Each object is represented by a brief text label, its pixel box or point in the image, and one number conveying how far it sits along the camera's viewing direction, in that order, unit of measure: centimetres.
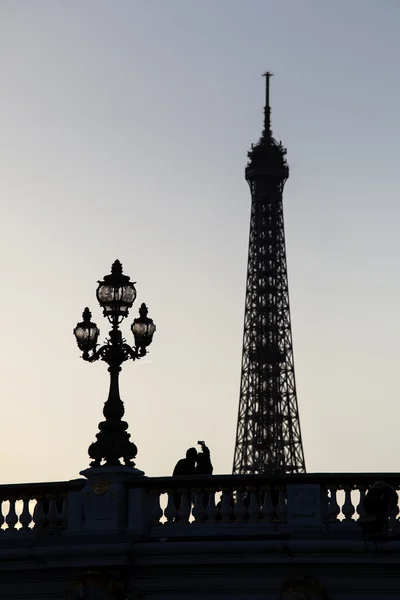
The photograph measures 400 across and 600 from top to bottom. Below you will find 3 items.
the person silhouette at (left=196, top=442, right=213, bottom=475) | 3519
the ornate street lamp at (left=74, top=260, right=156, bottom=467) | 3350
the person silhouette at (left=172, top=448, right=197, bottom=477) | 3469
